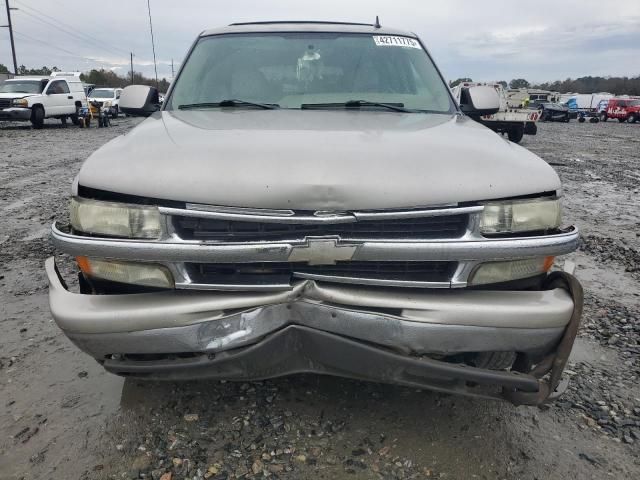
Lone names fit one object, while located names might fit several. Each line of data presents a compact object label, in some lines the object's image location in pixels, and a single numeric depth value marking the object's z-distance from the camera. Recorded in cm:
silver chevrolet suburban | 175
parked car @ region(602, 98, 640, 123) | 3531
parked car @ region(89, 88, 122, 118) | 2552
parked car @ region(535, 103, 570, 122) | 3734
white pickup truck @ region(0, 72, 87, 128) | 1827
